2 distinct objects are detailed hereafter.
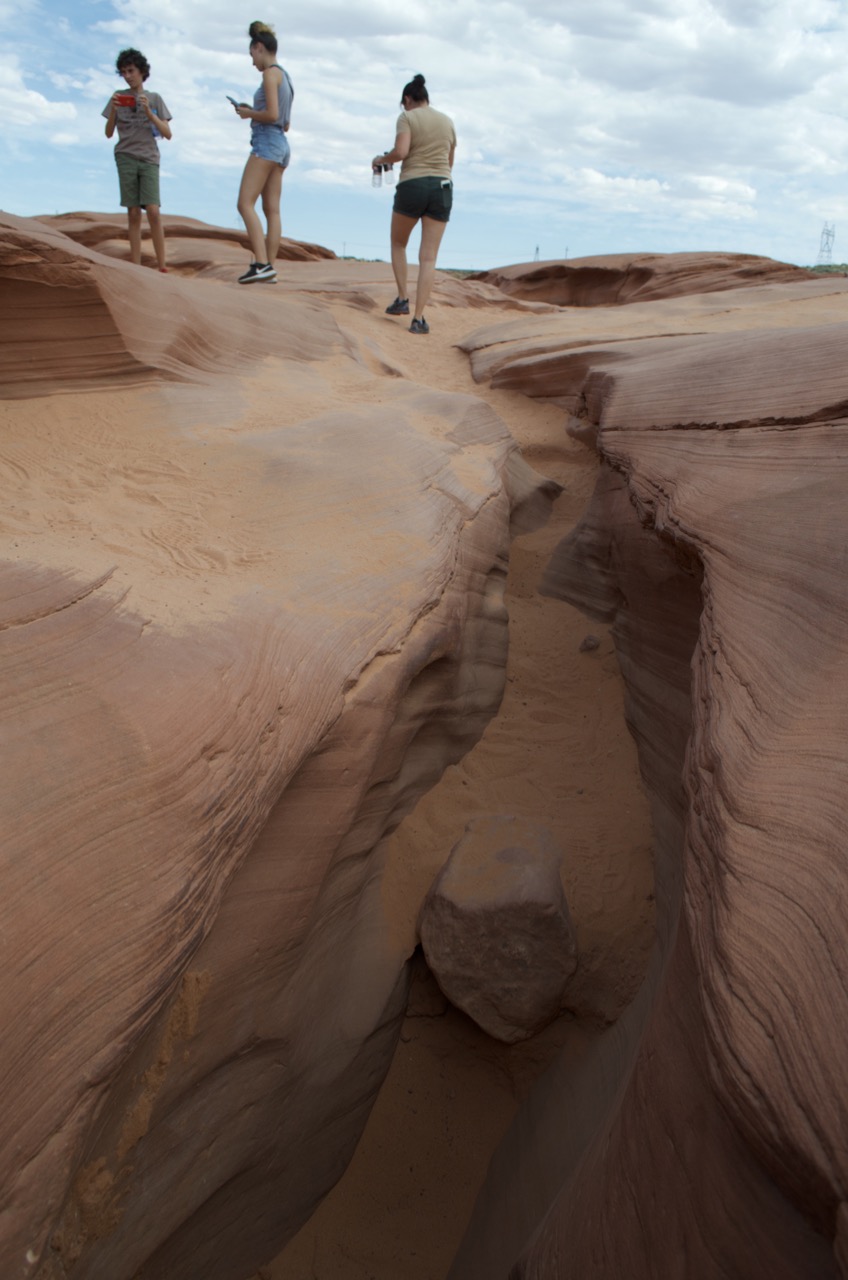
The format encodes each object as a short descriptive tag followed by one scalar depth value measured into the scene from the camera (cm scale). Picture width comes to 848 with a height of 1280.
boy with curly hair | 602
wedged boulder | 261
